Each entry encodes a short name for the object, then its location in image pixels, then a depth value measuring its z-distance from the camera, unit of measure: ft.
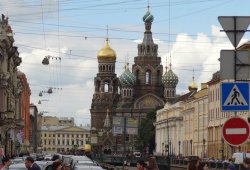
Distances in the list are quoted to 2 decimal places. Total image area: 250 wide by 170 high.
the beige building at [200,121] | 467.23
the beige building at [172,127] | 581.12
